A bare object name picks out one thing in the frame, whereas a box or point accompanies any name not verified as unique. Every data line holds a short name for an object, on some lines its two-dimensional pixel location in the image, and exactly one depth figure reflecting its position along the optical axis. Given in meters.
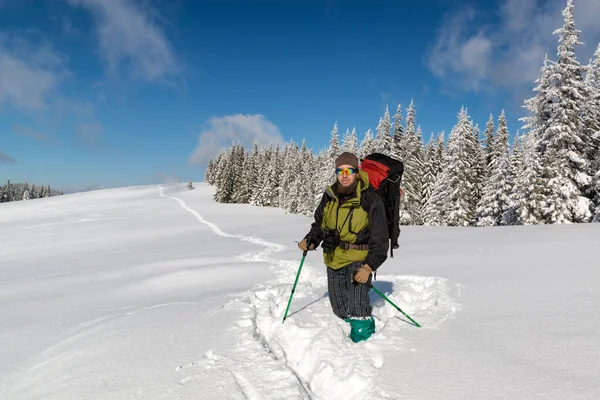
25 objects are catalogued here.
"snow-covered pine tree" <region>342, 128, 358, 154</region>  45.34
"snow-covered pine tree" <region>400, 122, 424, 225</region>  33.62
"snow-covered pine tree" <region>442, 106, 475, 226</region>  33.22
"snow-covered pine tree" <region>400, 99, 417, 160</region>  35.41
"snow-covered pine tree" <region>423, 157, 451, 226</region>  34.22
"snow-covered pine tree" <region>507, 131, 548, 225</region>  24.00
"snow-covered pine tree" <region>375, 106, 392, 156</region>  35.09
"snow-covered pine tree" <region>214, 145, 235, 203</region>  68.75
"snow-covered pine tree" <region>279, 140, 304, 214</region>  58.34
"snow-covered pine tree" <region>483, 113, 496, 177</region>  43.34
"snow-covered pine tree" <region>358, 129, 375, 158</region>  40.42
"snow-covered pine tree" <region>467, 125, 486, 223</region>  37.31
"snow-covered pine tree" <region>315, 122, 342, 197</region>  43.75
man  4.18
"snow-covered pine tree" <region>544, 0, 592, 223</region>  22.20
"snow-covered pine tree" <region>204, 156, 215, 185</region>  112.44
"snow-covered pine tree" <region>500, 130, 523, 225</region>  27.89
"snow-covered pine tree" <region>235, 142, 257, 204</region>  69.50
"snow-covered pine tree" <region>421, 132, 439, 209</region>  44.57
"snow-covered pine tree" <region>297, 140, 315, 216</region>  54.12
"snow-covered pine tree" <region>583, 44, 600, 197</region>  23.28
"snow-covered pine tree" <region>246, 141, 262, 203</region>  69.25
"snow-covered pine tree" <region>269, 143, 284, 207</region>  66.25
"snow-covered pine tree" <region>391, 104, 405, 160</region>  34.62
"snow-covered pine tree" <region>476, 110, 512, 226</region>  32.62
